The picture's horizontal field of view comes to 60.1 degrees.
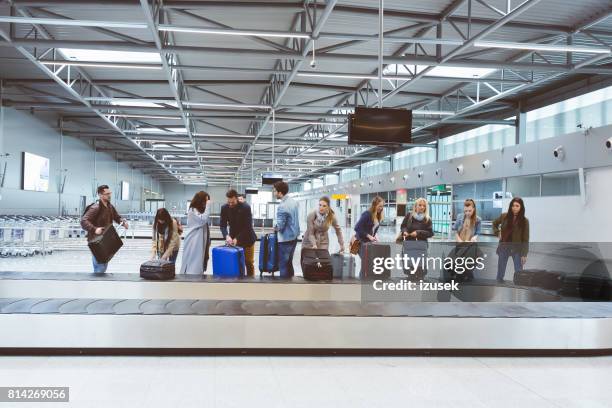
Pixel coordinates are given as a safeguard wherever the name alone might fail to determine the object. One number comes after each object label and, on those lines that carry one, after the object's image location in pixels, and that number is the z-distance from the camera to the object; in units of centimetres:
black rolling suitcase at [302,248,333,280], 753
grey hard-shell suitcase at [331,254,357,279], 825
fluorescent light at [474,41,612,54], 1106
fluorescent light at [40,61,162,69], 1355
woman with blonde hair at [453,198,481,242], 773
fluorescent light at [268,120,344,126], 2095
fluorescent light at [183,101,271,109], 1733
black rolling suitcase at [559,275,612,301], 627
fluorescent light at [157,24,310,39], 1034
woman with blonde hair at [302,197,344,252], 759
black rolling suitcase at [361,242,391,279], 598
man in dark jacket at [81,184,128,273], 746
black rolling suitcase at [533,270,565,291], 629
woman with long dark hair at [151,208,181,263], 742
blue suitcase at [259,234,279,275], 804
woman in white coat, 726
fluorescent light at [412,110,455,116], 1818
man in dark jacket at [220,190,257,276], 819
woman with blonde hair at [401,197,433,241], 778
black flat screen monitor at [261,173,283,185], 2316
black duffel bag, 719
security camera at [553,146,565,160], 1510
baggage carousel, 511
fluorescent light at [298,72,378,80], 1419
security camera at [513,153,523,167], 1752
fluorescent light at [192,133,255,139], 2572
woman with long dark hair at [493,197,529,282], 767
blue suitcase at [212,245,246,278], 788
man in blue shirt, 763
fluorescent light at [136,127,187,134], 2685
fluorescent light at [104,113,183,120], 2138
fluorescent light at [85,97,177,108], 1786
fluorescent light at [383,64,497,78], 1559
